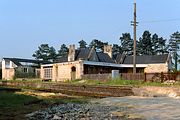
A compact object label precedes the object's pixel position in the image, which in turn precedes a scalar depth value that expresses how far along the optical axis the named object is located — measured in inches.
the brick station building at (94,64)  2058.3
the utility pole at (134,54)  1491.8
